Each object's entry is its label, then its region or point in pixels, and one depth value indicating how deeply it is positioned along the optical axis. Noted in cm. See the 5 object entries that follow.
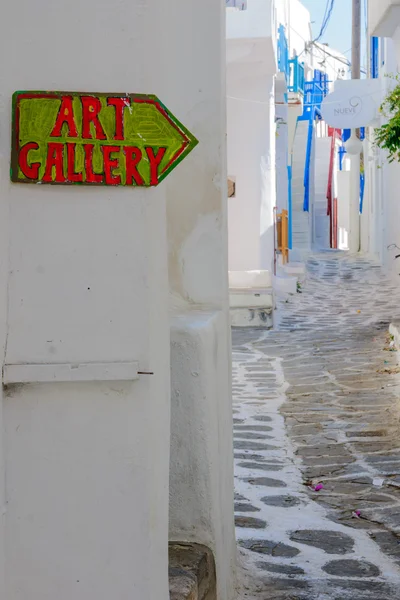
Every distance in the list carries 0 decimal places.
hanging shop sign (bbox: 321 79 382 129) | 1723
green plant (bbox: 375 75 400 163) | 848
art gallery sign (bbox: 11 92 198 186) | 218
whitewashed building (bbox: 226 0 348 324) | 1166
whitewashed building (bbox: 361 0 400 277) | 1099
